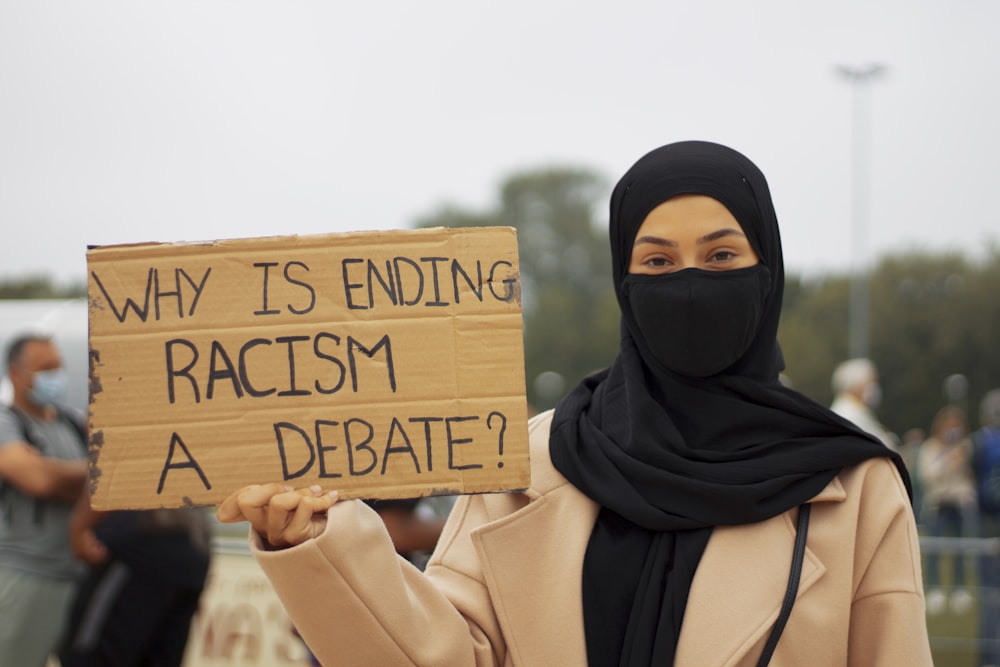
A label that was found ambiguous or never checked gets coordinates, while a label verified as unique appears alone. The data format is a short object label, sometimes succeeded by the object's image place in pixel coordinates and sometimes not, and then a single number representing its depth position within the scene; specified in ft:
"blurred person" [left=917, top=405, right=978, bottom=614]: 41.06
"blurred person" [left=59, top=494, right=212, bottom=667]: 18.11
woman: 6.73
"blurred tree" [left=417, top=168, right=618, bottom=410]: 162.03
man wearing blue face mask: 16.96
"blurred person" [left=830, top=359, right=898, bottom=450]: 25.63
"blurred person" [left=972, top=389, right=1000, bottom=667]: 29.10
